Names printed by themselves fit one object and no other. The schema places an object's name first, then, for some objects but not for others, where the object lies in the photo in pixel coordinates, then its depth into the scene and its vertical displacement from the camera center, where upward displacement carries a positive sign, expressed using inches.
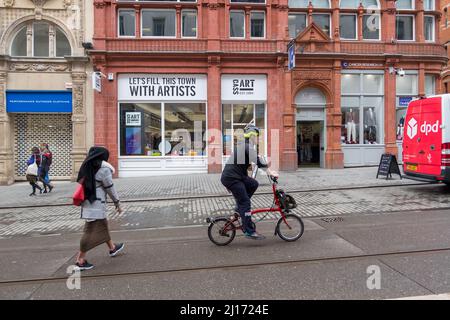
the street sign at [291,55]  560.4 +173.3
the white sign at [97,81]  545.4 +129.3
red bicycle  210.1 -45.2
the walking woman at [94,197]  173.5 -21.9
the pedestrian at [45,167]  459.4 -13.8
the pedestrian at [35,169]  440.1 -15.5
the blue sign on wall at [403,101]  652.7 +105.5
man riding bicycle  205.2 -9.2
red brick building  599.2 +148.0
